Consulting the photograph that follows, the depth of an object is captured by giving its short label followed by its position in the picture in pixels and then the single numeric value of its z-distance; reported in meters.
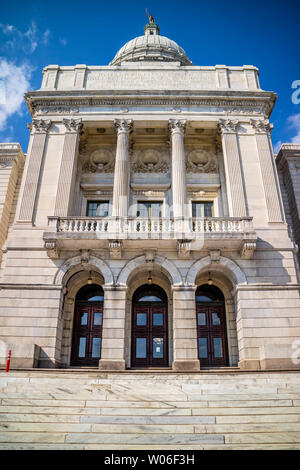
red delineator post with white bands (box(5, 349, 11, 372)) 16.15
